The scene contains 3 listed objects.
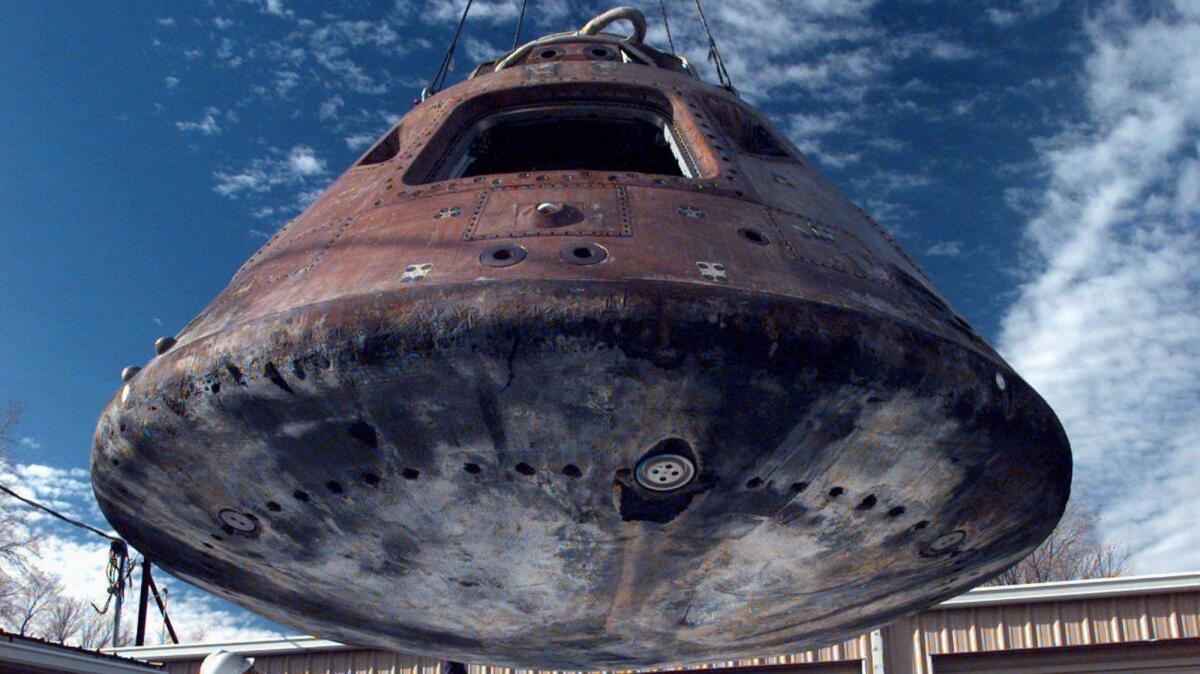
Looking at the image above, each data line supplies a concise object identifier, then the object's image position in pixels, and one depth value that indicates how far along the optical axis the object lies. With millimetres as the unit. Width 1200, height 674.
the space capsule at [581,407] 2721
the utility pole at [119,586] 16297
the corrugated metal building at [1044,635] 8984
